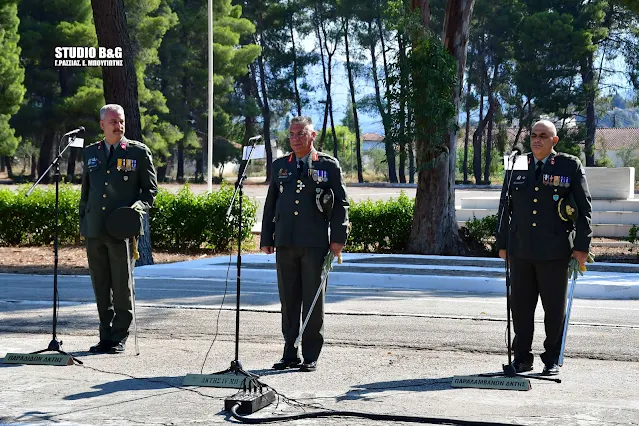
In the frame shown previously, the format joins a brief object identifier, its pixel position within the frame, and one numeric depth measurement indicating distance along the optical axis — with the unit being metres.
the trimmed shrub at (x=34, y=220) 21.72
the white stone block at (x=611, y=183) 26.19
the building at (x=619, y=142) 61.59
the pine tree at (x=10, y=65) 47.84
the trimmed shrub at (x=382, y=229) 21.06
